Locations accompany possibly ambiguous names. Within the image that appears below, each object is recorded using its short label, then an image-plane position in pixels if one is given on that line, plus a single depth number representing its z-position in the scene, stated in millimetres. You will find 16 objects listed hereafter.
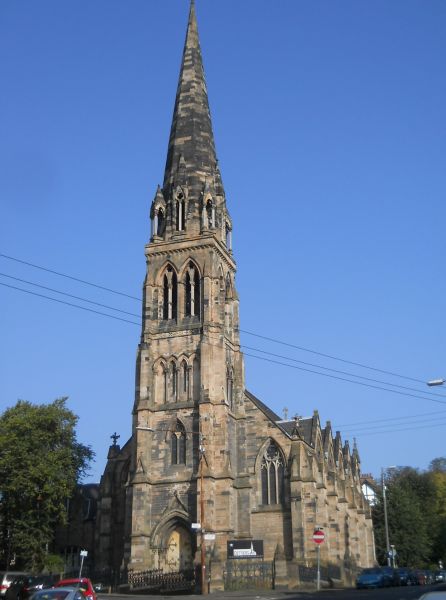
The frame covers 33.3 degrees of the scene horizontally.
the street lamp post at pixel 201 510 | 37406
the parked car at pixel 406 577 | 40000
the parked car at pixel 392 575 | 38556
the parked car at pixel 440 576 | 48262
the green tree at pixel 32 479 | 44938
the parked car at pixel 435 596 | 11555
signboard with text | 38875
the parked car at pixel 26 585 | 28500
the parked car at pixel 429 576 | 45350
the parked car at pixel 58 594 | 18344
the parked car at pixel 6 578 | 30591
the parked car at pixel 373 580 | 37719
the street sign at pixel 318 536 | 31062
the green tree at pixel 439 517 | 73125
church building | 42219
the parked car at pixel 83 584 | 23547
